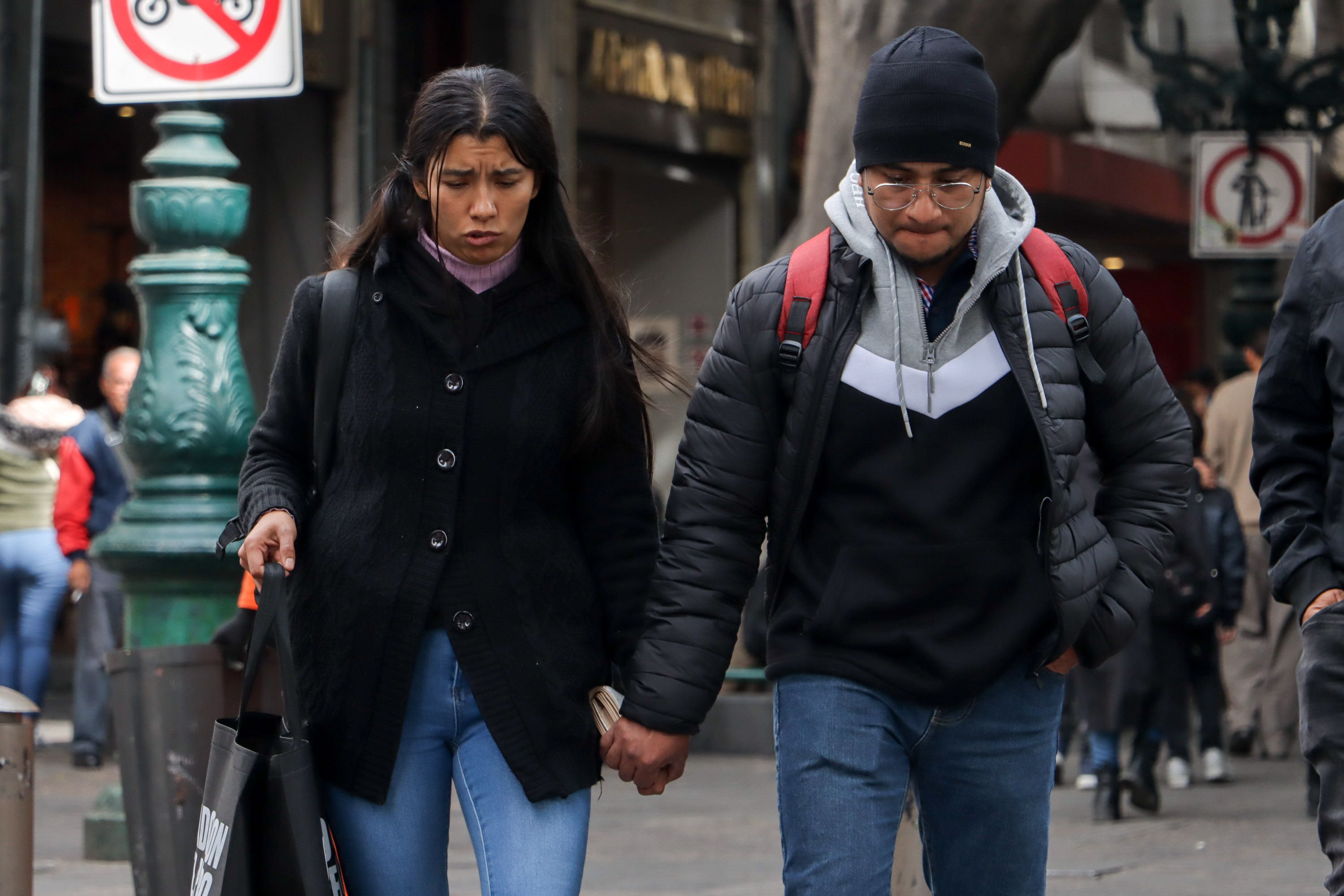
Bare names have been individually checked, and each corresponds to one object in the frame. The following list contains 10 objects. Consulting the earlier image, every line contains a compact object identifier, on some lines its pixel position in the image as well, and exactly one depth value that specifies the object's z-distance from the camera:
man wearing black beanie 6.64
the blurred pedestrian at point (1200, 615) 17.30
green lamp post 13.38
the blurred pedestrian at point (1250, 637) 20.27
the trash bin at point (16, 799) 9.11
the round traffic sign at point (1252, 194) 24.83
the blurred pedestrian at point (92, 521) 19.23
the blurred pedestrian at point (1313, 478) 6.86
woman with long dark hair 6.64
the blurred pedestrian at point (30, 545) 19.64
